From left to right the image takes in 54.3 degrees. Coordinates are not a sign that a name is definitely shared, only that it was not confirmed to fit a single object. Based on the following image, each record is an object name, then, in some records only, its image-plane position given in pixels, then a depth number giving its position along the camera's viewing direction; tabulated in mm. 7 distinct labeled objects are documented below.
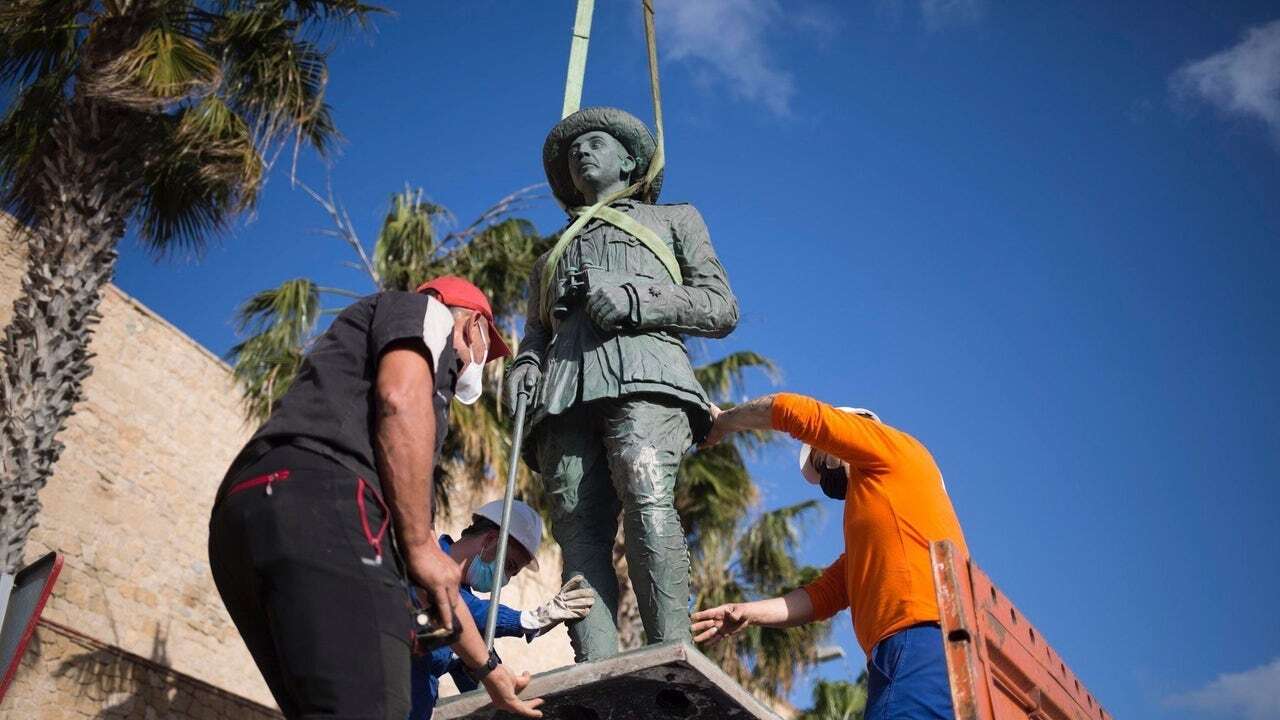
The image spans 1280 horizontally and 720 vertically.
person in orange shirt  3467
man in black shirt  2248
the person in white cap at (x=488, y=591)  4164
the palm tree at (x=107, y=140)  9320
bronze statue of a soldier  4219
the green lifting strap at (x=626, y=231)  4922
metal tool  3795
